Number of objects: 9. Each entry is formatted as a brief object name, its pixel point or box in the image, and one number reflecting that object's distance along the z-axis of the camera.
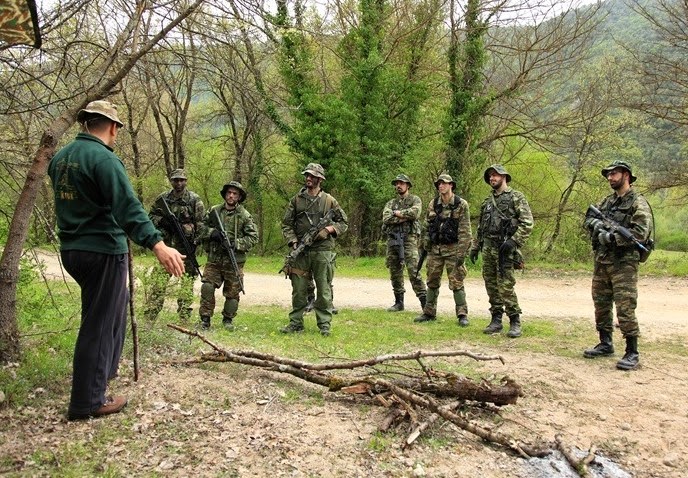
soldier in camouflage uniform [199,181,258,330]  7.38
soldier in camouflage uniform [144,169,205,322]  7.37
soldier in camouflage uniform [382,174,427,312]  9.05
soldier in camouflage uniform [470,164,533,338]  7.24
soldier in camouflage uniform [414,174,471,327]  7.93
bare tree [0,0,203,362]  4.08
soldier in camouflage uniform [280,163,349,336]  7.16
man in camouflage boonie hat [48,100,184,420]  3.35
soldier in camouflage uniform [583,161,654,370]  5.81
